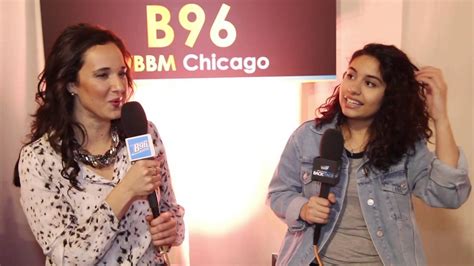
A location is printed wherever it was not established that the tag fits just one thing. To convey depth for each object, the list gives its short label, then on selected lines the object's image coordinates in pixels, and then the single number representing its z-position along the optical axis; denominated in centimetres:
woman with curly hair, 164
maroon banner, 208
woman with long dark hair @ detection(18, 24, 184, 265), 137
